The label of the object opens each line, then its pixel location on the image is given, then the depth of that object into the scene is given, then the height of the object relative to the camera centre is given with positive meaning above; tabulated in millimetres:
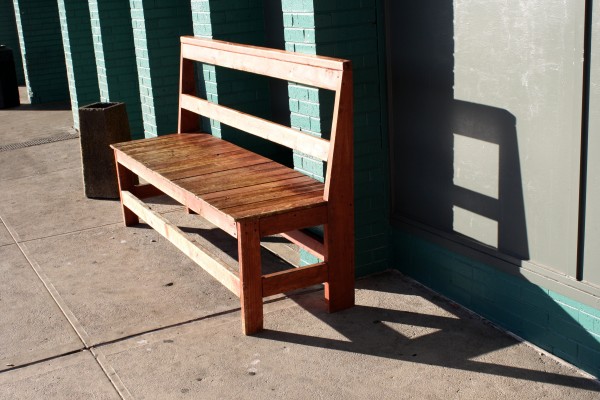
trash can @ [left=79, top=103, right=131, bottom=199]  6930 -1312
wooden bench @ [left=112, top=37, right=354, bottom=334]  4277 -1183
